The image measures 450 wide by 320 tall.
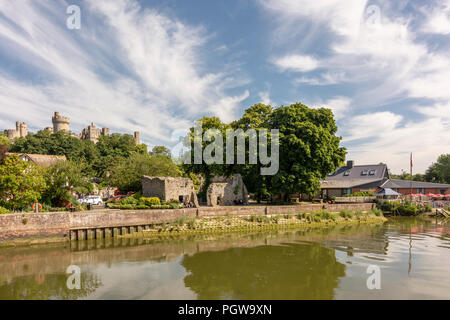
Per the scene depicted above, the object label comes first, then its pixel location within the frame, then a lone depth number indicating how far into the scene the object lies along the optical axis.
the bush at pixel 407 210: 40.66
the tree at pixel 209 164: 37.97
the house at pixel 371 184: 50.16
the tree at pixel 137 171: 39.88
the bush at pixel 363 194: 45.19
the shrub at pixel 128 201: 29.78
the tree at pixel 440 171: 70.44
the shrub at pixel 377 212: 38.97
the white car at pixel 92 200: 33.56
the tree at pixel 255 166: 35.00
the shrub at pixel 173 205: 29.78
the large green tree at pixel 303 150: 33.53
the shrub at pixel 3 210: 21.94
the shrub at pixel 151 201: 29.83
